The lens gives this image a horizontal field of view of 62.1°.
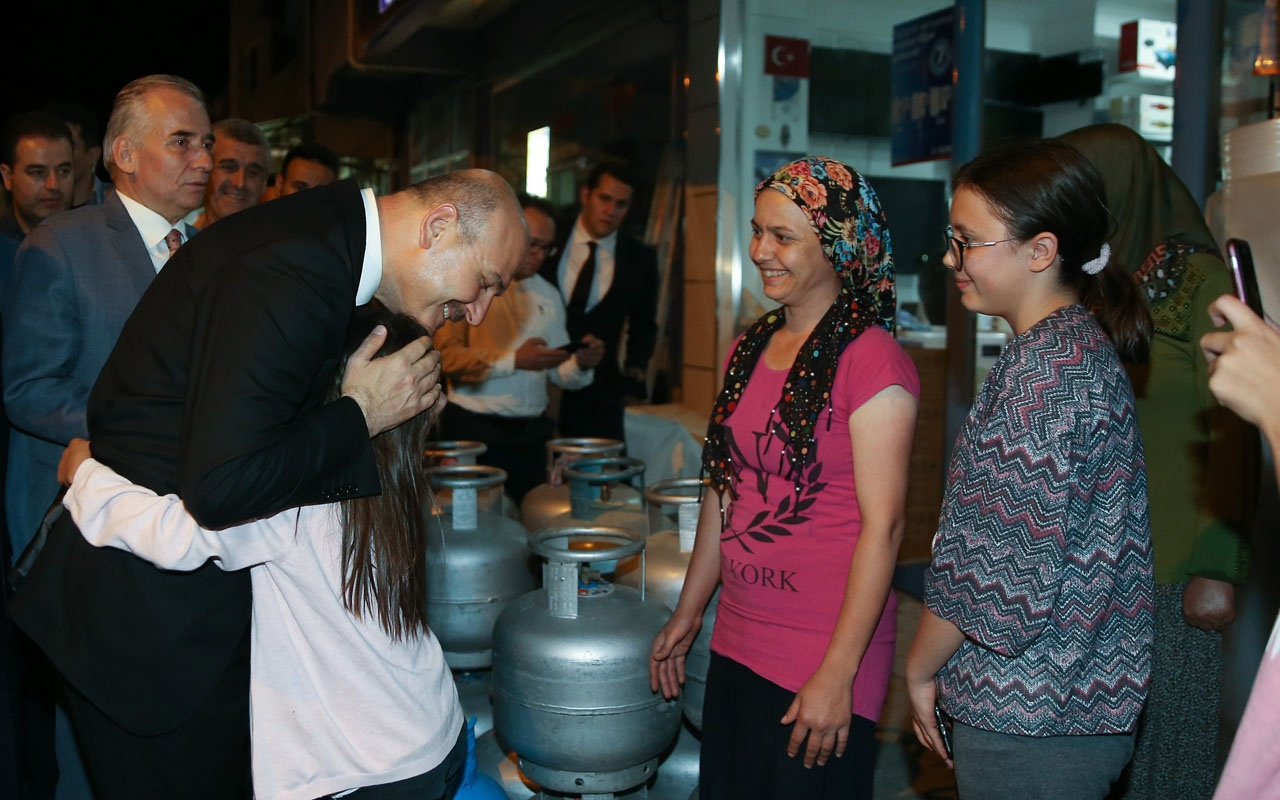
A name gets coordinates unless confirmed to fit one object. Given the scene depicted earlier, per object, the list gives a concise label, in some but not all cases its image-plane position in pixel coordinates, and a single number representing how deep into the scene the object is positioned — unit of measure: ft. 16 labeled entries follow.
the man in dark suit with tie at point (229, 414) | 4.87
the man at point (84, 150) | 15.76
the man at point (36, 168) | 13.67
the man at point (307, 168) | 15.14
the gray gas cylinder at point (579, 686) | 8.00
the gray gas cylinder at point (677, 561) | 8.73
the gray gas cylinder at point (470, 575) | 9.86
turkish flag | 19.54
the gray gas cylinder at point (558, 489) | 11.44
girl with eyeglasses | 5.47
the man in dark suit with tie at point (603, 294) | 16.80
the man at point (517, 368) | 14.69
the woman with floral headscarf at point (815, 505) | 6.53
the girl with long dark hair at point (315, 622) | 5.41
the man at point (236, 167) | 13.19
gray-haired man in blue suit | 8.26
